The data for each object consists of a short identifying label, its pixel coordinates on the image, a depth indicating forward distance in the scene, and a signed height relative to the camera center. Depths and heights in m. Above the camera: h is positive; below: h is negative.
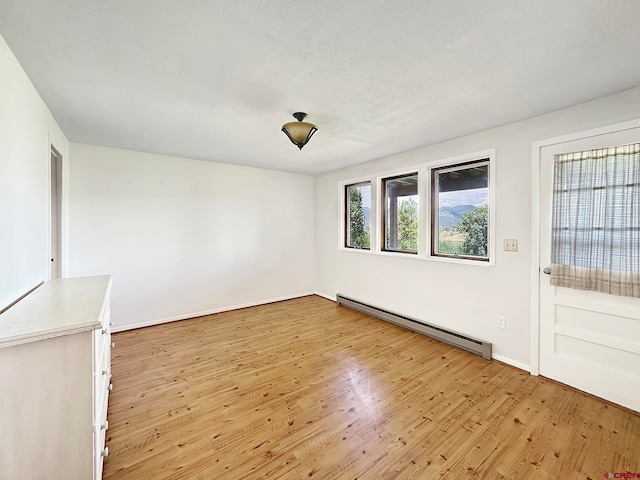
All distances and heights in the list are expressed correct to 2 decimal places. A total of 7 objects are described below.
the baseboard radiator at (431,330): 2.91 -1.15
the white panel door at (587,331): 2.09 -0.77
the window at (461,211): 3.06 +0.32
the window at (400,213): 3.81 +0.36
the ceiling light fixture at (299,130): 2.43 +0.97
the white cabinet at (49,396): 1.12 -0.71
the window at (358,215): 4.60 +0.38
